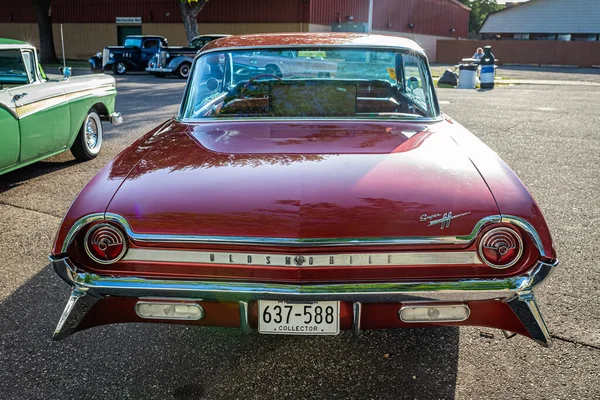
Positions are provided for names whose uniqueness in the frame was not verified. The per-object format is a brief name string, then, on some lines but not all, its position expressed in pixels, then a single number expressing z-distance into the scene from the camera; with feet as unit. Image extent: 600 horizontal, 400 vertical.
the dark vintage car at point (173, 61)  68.95
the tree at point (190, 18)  91.40
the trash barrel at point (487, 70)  62.64
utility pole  116.16
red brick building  101.96
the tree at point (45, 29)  100.27
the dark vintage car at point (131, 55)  76.84
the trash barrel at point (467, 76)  65.72
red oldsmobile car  7.41
